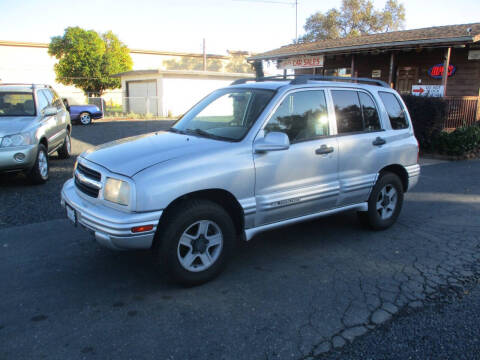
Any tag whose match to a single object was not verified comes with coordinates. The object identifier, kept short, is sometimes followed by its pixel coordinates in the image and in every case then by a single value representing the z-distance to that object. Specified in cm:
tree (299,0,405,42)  4191
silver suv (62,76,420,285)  329
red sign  1614
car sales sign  1902
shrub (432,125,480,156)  1120
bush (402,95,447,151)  1122
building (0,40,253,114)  3008
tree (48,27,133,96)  3444
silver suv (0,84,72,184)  655
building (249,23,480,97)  1433
